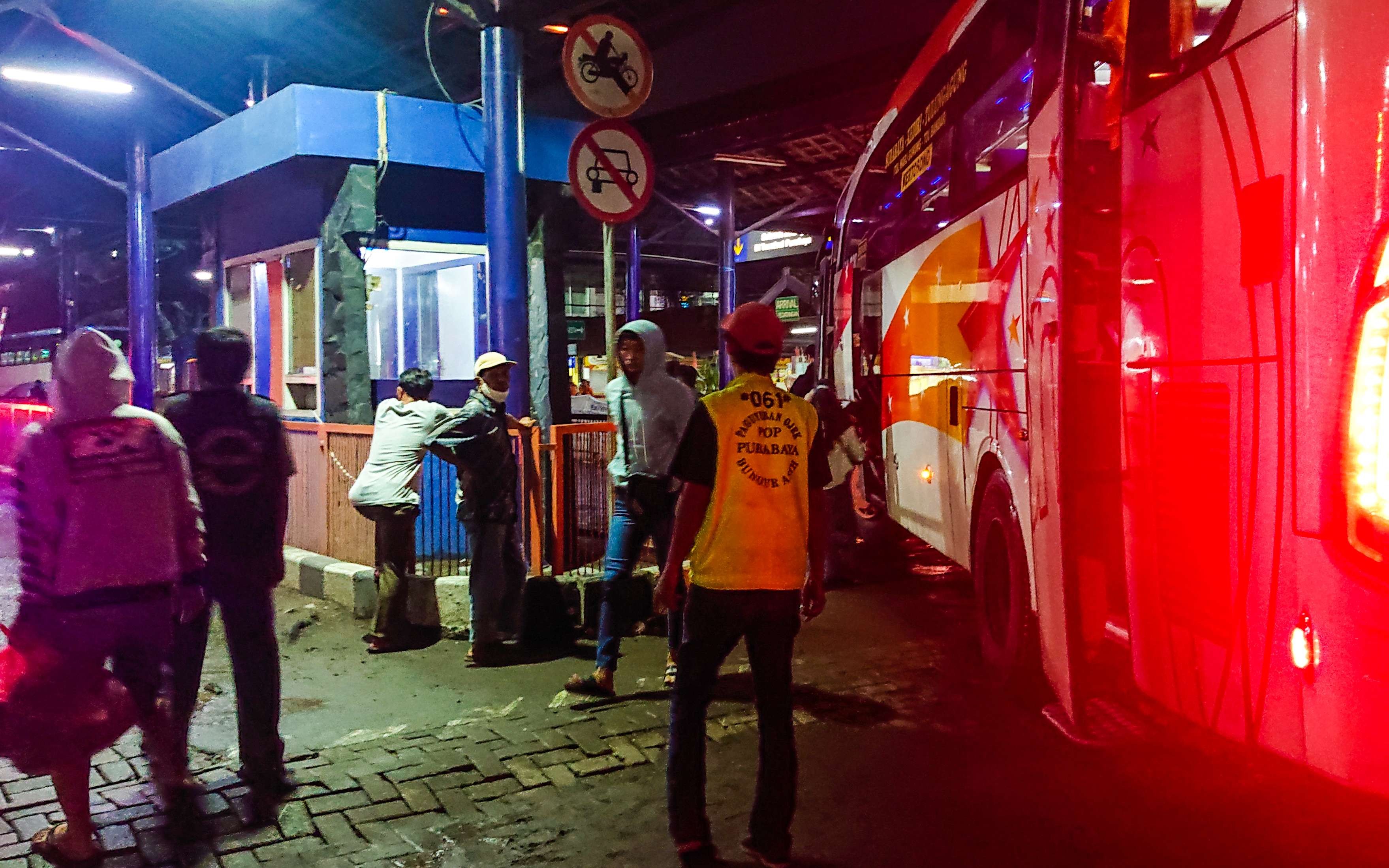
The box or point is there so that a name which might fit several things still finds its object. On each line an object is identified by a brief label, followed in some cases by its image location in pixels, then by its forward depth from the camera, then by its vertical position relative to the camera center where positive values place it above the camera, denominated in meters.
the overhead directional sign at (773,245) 27.47 +3.76
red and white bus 2.64 +0.06
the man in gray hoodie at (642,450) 5.89 -0.35
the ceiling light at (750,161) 15.94 +3.47
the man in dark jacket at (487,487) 6.52 -0.61
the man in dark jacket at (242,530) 4.35 -0.57
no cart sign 6.75 +1.42
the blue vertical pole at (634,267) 19.91 +2.30
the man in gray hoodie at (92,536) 3.77 -0.51
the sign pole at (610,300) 6.70 +0.59
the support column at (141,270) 17.20 +2.10
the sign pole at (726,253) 18.00 +2.45
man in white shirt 7.02 -0.64
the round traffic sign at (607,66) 6.76 +2.11
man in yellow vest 3.71 -0.68
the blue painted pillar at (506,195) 8.23 +1.55
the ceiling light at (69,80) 14.82 +4.49
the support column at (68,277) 28.55 +3.25
